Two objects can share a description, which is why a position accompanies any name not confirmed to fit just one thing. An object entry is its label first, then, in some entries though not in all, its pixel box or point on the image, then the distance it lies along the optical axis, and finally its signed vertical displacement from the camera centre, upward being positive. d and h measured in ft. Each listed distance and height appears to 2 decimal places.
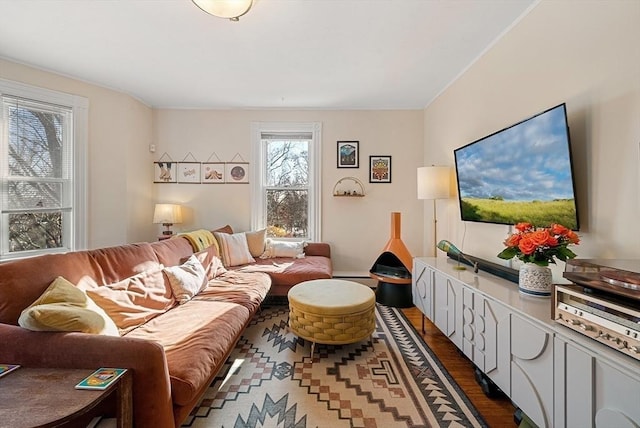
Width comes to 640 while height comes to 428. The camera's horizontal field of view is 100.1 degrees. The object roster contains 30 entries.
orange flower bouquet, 4.49 -0.53
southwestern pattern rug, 4.82 -3.66
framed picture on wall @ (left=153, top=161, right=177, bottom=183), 12.71 +1.96
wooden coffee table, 2.67 -2.04
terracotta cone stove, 10.14 -2.32
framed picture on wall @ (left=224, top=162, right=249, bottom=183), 12.76 +1.97
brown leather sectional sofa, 3.59 -2.02
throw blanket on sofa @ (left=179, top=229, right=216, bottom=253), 9.48 -0.96
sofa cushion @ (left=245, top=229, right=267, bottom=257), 11.84 -1.27
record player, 2.83 -1.04
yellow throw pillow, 3.78 -1.51
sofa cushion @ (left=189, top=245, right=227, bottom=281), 8.59 -1.63
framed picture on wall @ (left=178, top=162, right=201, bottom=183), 12.73 +2.01
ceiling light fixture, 5.12 +4.03
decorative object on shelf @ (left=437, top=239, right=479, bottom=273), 6.91 -1.16
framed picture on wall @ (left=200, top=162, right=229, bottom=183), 12.74 +2.01
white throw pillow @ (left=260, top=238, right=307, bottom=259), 11.78 -1.62
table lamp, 11.72 -0.03
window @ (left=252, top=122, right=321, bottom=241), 12.86 +1.38
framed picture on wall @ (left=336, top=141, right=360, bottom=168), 12.66 +2.77
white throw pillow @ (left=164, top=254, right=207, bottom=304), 6.81 -1.76
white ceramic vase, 4.70 -1.18
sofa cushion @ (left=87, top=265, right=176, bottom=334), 5.27 -1.83
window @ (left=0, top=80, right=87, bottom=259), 8.56 +1.48
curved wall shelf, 12.67 +1.30
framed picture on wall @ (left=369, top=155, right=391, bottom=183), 12.62 +2.15
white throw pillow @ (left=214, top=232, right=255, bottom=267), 10.62 -1.47
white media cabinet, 2.87 -2.01
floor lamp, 9.39 +1.11
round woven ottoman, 6.52 -2.56
